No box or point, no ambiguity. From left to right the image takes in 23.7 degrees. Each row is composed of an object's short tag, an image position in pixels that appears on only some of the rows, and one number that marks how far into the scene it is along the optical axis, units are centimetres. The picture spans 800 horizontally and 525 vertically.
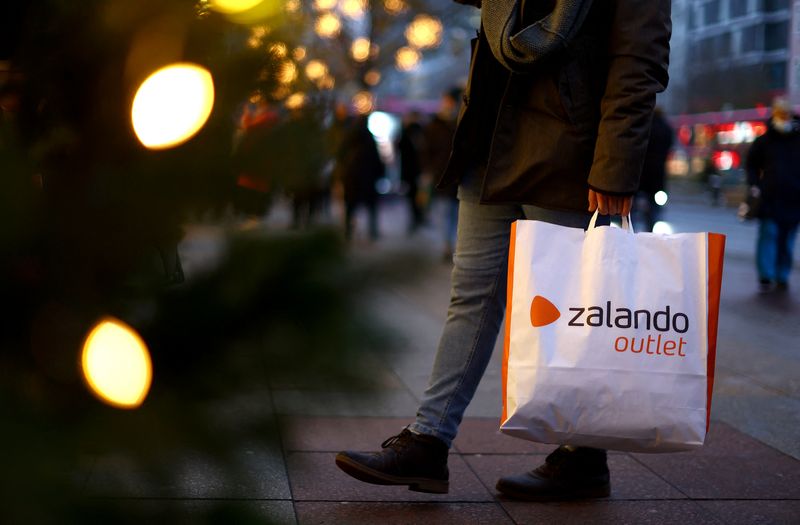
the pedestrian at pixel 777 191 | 1168
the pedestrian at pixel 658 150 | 1123
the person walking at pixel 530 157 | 430
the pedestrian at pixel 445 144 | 1433
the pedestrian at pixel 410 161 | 2107
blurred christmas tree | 182
